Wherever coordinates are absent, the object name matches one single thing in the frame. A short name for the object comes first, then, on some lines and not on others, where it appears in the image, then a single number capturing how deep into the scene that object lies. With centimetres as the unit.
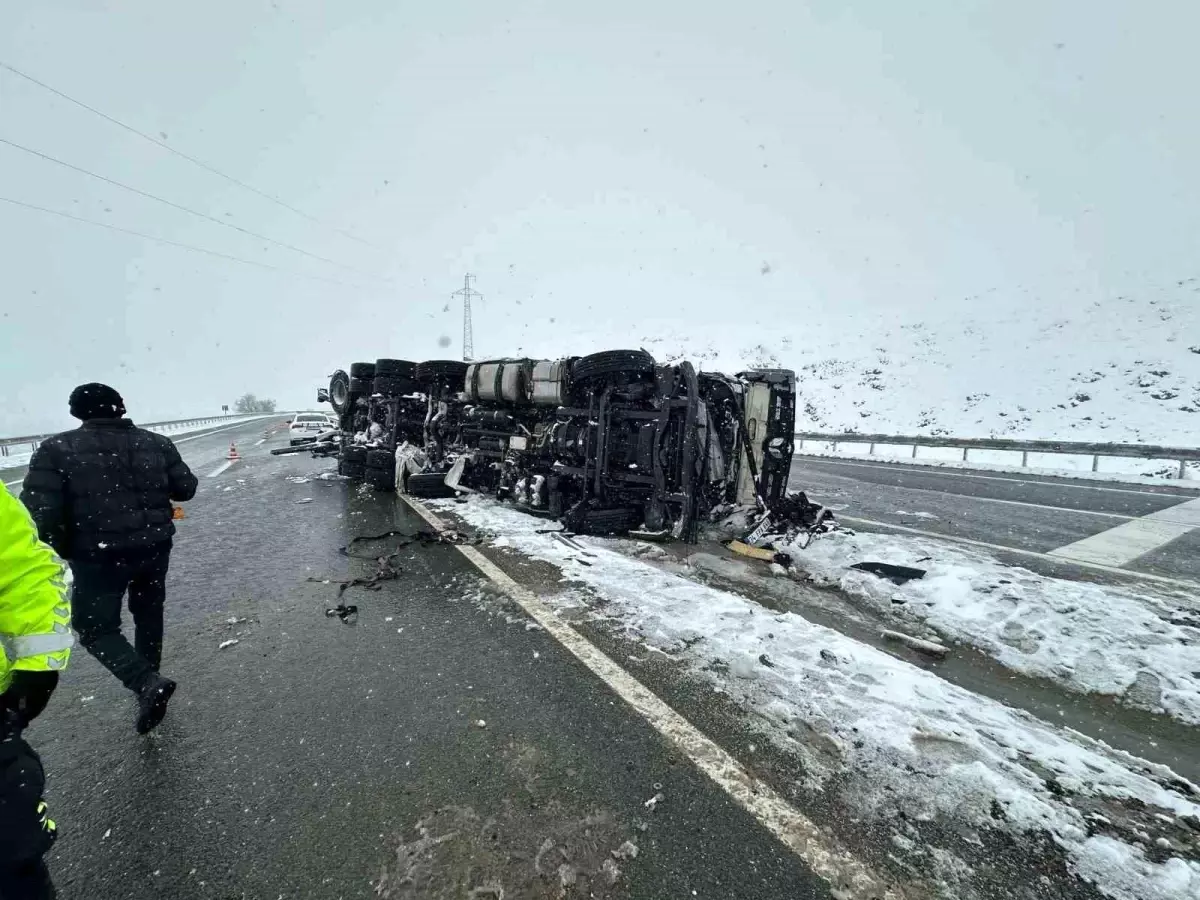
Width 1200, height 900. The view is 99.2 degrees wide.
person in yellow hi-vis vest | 136
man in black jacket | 242
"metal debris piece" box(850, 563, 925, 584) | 447
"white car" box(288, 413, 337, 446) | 2280
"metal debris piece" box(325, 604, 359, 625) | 371
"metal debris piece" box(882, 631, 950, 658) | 334
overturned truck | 583
